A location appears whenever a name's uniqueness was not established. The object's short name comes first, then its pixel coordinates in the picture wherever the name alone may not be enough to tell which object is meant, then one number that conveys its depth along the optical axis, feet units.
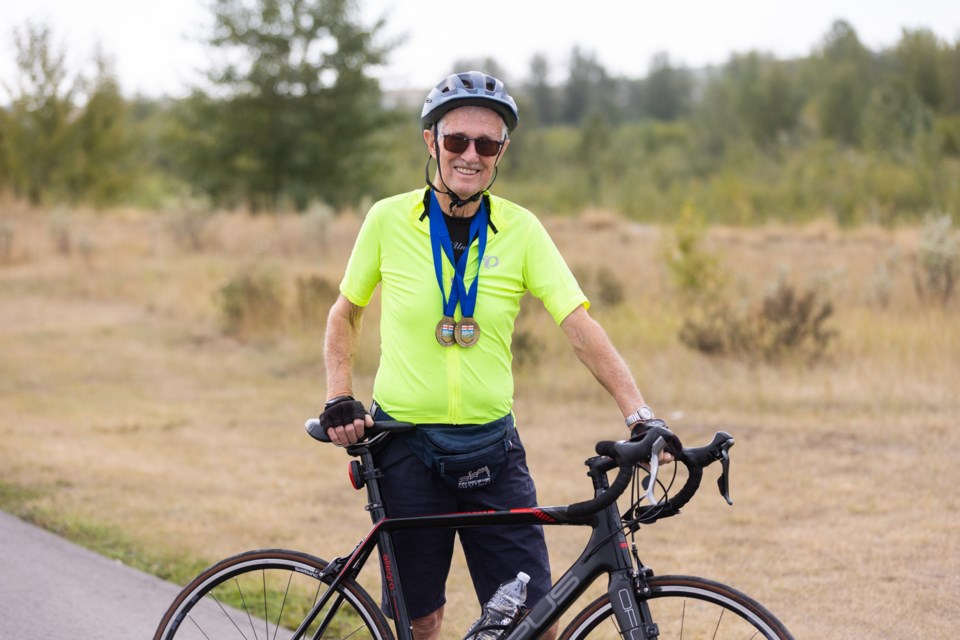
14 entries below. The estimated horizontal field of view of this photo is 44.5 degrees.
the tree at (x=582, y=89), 417.08
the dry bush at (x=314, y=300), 49.26
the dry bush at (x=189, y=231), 78.33
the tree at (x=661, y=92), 425.28
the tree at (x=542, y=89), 411.54
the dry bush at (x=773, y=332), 38.01
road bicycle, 9.82
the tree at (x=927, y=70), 153.89
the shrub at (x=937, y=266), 44.96
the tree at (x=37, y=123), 114.83
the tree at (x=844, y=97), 179.63
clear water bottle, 10.98
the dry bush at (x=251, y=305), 49.65
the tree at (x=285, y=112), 102.99
